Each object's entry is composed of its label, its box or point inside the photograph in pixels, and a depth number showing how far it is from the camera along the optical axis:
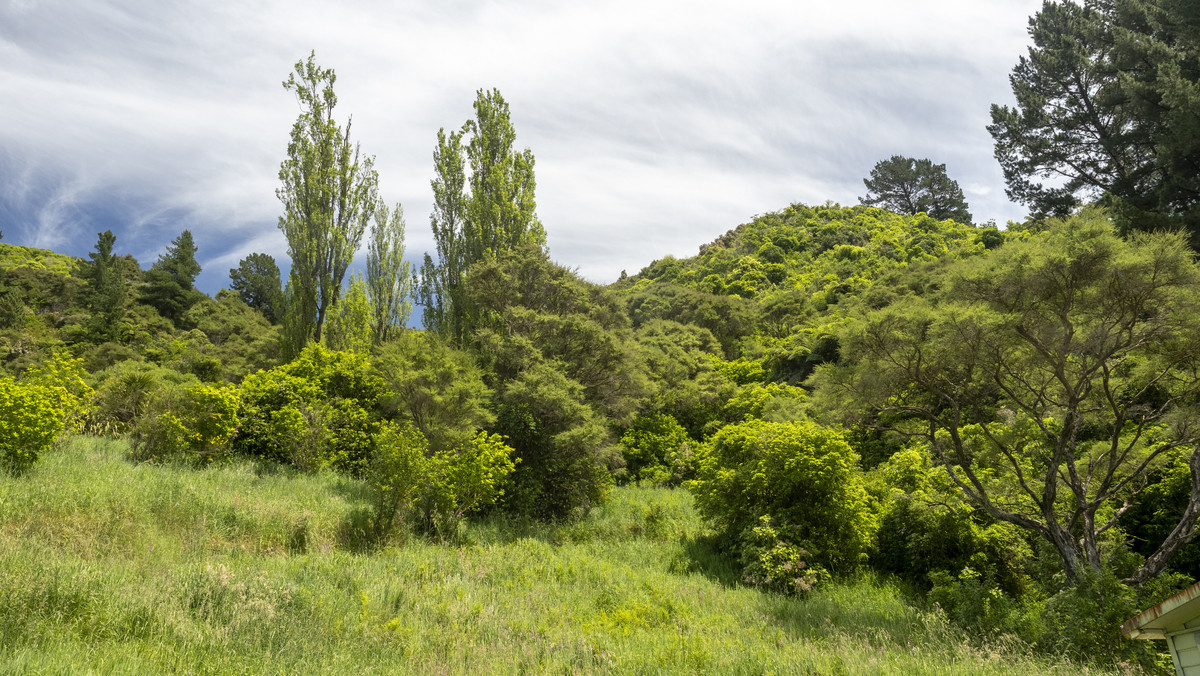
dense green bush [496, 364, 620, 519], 15.39
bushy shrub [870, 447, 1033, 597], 11.34
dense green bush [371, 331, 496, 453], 14.29
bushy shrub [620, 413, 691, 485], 21.53
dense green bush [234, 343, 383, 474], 14.12
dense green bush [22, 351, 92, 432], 11.03
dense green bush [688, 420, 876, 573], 12.46
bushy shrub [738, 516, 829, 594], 11.33
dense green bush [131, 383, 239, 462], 12.05
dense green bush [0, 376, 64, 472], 8.97
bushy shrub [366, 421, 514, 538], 11.21
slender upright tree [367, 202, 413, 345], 24.56
